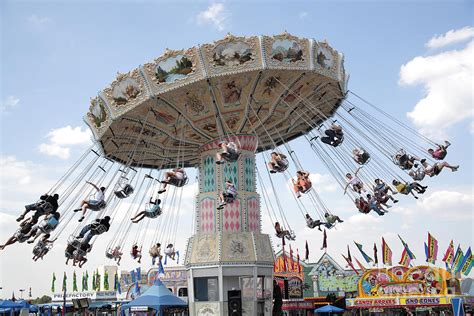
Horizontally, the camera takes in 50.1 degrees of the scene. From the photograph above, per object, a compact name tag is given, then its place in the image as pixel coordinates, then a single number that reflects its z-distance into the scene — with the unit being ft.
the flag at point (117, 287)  145.27
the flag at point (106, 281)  161.35
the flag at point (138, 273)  134.51
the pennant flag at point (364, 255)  101.71
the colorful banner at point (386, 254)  97.60
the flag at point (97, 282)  162.40
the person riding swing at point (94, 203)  50.57
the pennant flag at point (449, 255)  85.76
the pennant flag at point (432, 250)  88.07
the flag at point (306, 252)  105.89
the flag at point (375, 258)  100.78
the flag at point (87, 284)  167.12
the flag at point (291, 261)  114.13
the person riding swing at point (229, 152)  48.93
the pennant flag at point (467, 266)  81.76
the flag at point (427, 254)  88.33
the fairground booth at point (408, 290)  73.10
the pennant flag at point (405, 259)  94.26
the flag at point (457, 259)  82.02
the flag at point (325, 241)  64.13
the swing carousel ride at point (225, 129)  50.98
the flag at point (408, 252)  94.78
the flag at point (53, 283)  168.66
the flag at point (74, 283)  166.40
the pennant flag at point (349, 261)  99.69
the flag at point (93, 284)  163.07
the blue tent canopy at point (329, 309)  79.66
